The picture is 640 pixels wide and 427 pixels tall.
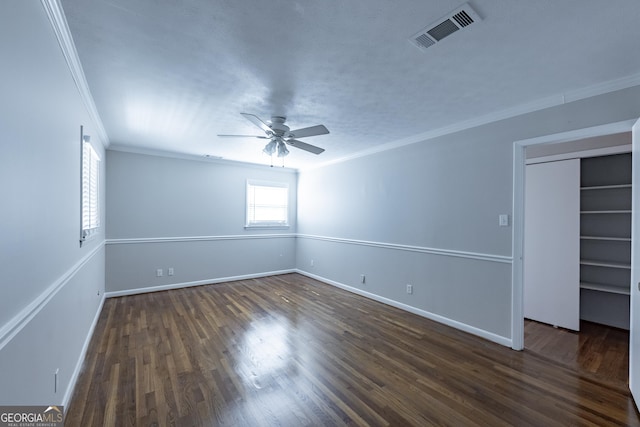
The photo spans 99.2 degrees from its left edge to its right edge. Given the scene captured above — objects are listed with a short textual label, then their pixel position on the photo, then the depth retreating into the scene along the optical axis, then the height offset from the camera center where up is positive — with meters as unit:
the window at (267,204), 5.87 +0.21
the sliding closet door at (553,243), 3.29 -0.33
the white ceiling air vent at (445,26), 1.50 +1.12
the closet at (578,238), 3.28 -0.26
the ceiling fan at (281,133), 2.71 +0.84
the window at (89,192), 2.58 +0.20
